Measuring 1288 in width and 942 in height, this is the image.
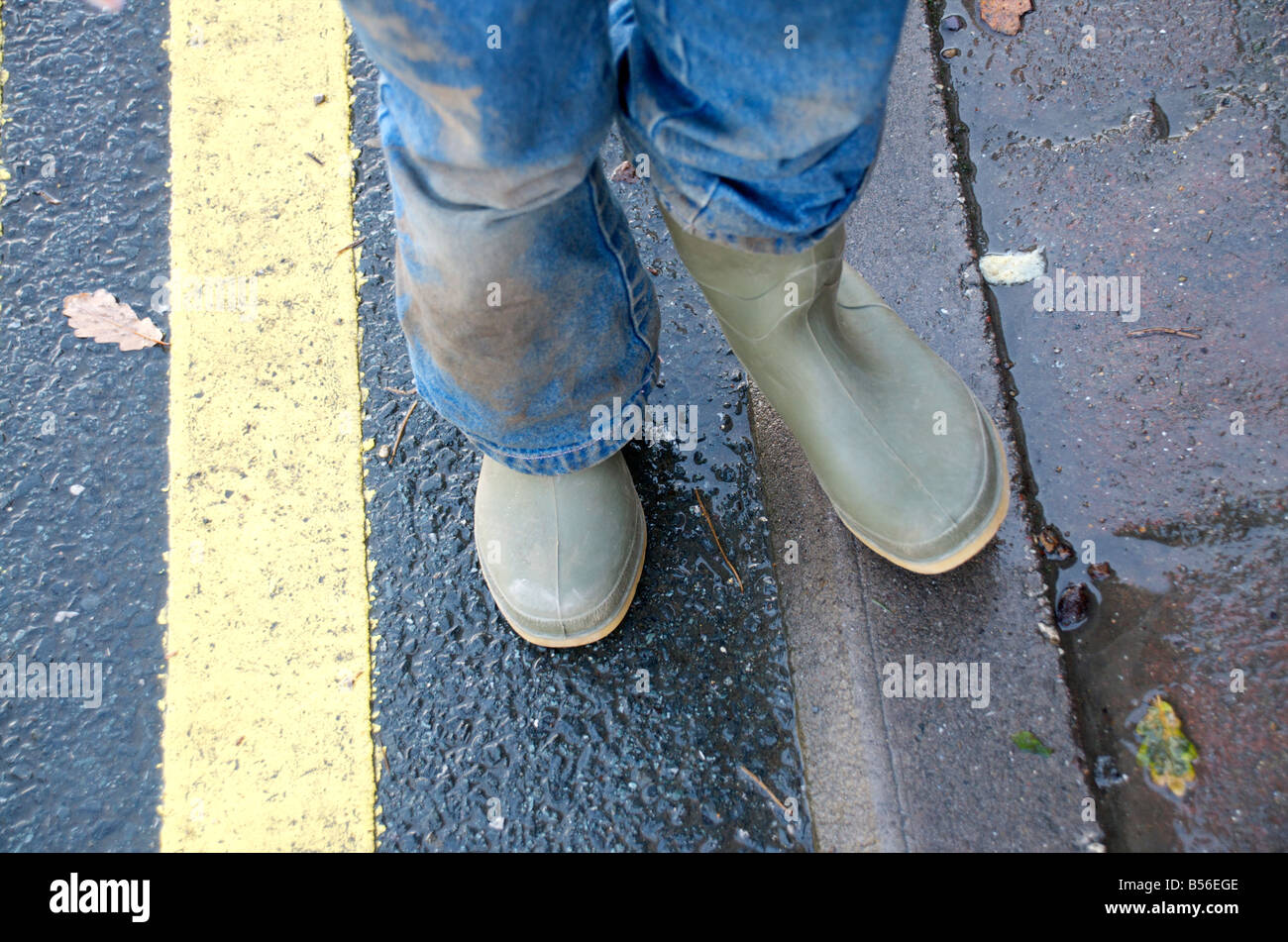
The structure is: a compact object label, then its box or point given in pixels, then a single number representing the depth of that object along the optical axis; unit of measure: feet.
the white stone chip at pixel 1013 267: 2.81
